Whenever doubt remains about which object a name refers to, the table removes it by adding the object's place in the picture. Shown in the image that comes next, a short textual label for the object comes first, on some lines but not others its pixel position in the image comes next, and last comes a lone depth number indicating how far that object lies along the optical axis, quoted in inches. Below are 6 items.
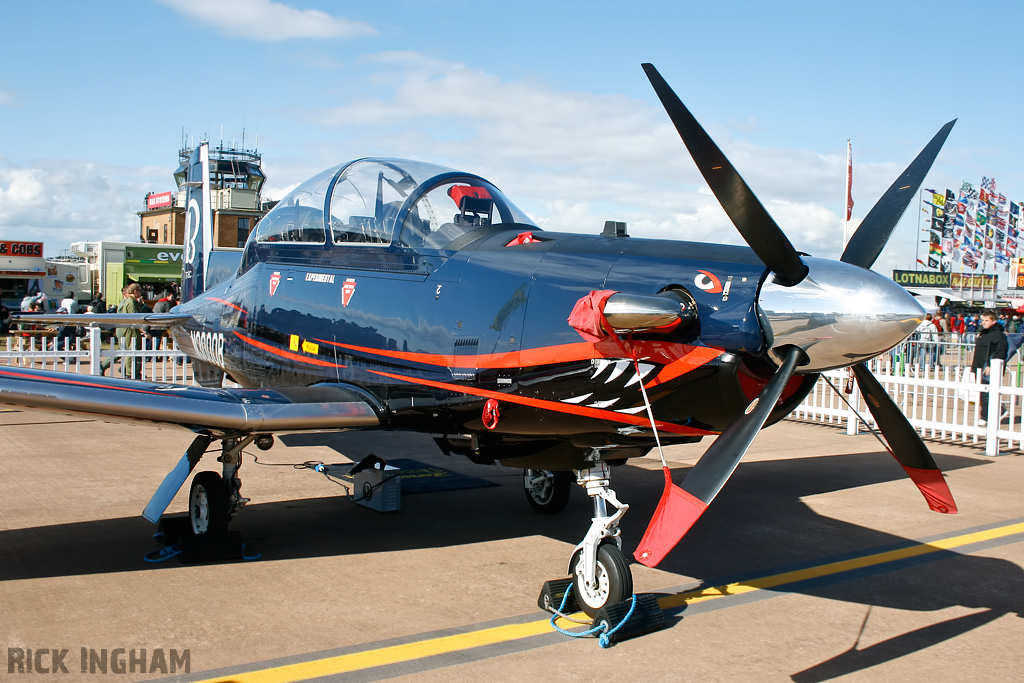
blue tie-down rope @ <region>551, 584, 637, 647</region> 170.4
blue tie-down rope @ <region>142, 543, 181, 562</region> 223.1
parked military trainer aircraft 149.9
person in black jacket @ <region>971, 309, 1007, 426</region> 490.3
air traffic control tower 2443.4
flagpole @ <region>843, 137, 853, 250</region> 681.2
